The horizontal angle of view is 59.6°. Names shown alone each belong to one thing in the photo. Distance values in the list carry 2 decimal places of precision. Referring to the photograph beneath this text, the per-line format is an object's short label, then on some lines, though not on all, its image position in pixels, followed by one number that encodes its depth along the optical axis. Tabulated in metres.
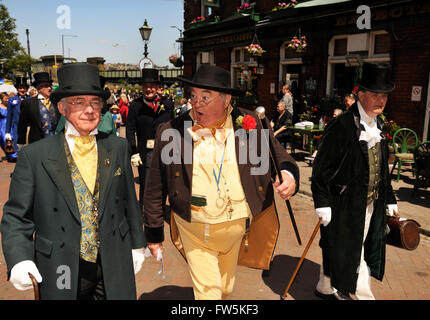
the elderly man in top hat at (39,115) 7.11
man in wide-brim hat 2.76
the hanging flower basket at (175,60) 21.41
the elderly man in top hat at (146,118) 5.68
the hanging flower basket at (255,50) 13.86
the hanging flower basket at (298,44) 12.03
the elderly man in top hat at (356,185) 3.30
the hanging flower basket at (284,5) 12.76
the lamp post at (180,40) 21.23
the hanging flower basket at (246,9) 15.08
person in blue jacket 10.02
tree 37.12
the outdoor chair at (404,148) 7.94
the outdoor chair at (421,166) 6.76
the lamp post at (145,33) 13.48
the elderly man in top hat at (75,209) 2.14
